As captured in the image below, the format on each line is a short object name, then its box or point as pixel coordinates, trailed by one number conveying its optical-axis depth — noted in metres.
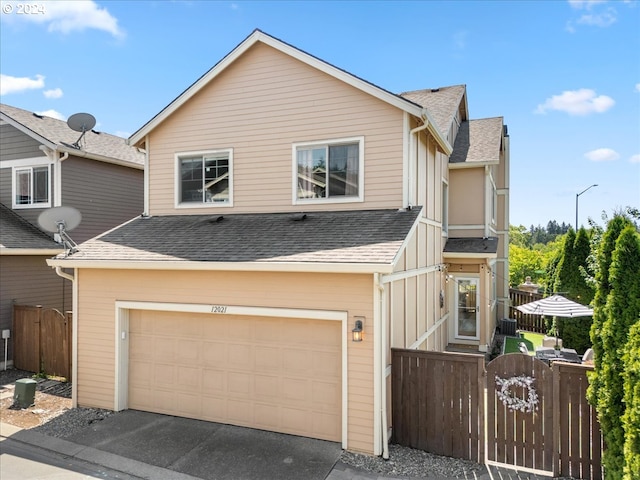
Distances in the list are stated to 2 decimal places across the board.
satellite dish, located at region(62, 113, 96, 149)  13.00
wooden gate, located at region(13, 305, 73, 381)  10.71
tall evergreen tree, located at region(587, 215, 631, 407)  5.73
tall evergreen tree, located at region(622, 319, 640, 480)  4.66
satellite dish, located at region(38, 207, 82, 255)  9.83
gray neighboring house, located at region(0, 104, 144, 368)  12.22
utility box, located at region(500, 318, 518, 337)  17.06
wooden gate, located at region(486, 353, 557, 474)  6.32
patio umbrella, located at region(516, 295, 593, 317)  11.49
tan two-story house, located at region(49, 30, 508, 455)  7.16
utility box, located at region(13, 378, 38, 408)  8.93
